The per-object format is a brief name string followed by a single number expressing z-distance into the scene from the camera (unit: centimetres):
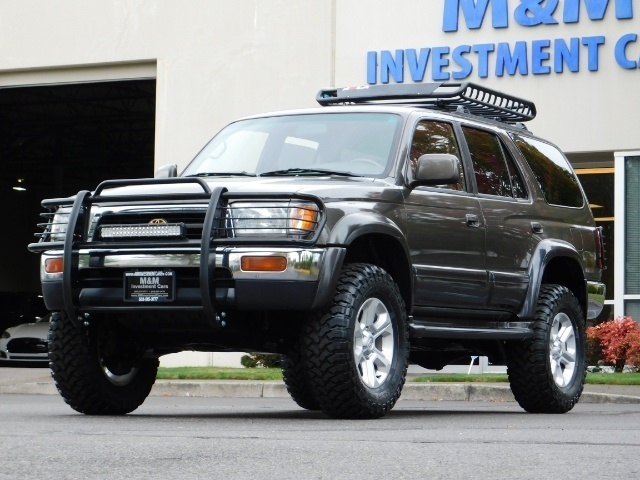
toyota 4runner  809
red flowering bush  1705
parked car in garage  2505
